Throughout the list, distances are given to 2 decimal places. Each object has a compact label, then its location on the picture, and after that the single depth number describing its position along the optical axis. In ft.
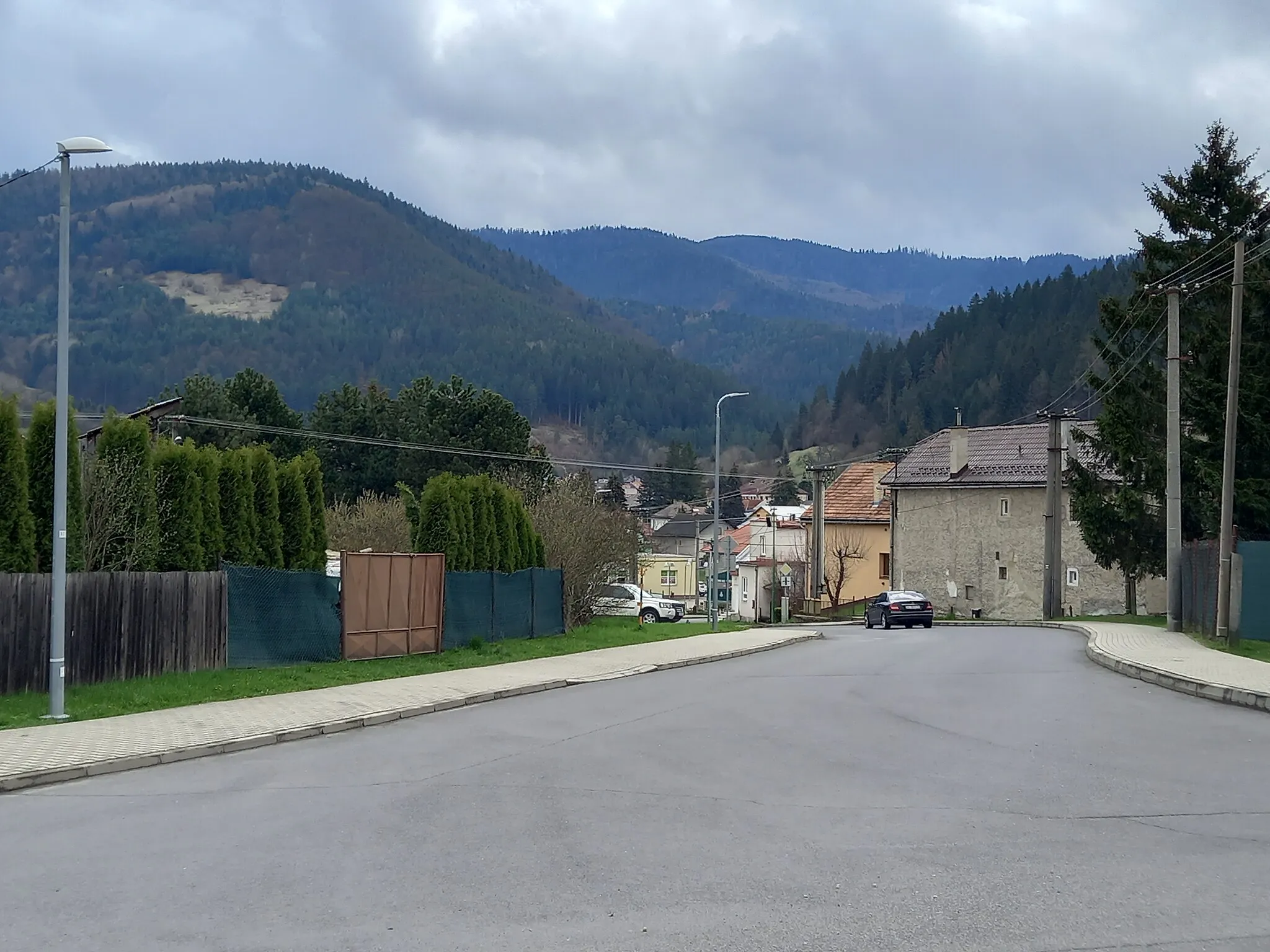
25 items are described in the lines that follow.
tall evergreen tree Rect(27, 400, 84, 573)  60.34
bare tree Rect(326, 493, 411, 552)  141.90
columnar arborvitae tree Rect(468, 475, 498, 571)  100.58
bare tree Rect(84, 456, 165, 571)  66.59
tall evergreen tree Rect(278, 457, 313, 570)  80.89
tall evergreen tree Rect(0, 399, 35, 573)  57.77
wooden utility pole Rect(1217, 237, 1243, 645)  85.71
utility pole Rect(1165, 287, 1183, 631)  104.83
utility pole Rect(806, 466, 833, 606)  201.26
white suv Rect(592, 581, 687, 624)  168.45
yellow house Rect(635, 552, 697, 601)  315.78
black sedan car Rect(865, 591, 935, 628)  153.58
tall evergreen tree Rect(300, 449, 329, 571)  82.79
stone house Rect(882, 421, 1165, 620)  191.72
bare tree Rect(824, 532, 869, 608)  240.94
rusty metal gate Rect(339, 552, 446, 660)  79.41
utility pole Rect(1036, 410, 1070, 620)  151.64
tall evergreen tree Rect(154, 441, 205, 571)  69.00
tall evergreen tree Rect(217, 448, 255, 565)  74.59
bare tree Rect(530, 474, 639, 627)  122.42
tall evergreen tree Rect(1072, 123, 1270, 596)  111.55
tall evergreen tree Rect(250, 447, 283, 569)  77.71
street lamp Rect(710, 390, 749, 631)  127.84
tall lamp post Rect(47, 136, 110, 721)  49.78
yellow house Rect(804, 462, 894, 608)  247.91
